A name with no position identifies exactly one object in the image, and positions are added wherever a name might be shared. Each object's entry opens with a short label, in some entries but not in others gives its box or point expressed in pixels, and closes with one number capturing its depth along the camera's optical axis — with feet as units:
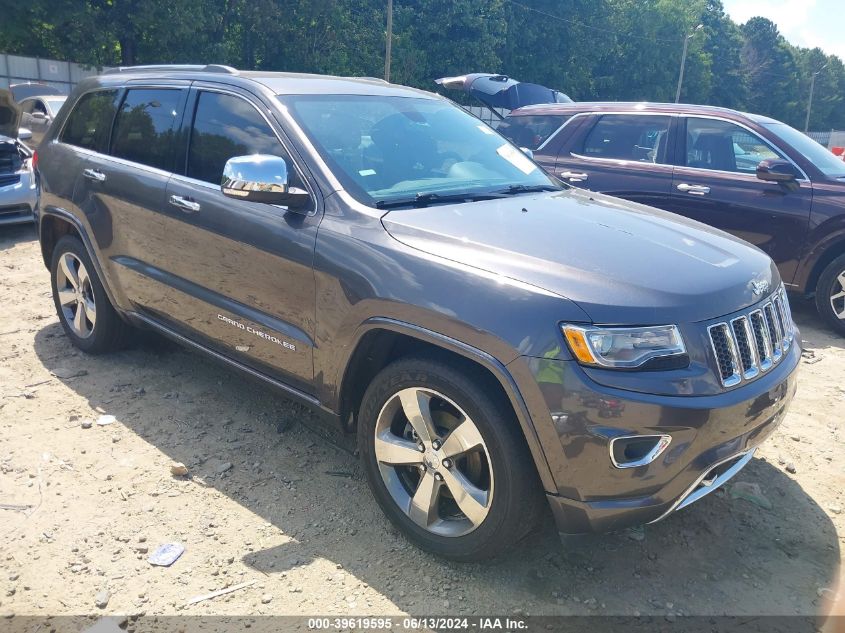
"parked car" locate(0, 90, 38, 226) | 27.09
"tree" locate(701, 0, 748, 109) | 218.18
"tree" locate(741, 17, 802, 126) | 237.04
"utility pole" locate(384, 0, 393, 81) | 87.81
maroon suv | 19.60
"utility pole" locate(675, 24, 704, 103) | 158.85
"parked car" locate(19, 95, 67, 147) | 31.63
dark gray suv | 7.74
